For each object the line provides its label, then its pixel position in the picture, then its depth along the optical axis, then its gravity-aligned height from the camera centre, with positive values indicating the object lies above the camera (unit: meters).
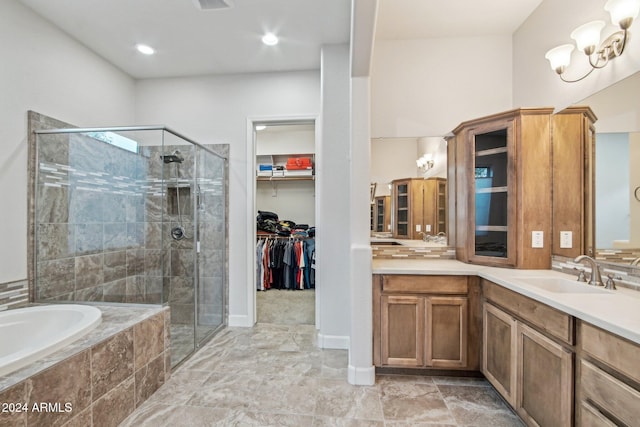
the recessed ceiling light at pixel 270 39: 2.44 +1.58
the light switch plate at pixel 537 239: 2.05 -0.20
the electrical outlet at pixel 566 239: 1.96 -0.19
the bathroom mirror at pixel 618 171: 1.49 +0.24
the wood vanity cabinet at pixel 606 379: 0.95 -0.64
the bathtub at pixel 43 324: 1.63 -0.72
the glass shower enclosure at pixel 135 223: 2.24 -0.10
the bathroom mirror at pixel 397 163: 2.58 +0.47
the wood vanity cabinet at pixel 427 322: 2.00 -0.81
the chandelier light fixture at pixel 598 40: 1.50 +1.07
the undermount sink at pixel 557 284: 1.66 -0.46
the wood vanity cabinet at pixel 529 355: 1.26 -0.78
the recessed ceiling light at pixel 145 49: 2.59 +1.58
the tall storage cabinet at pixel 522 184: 1.95 +0.22
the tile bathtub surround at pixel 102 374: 1.20 -0.86
